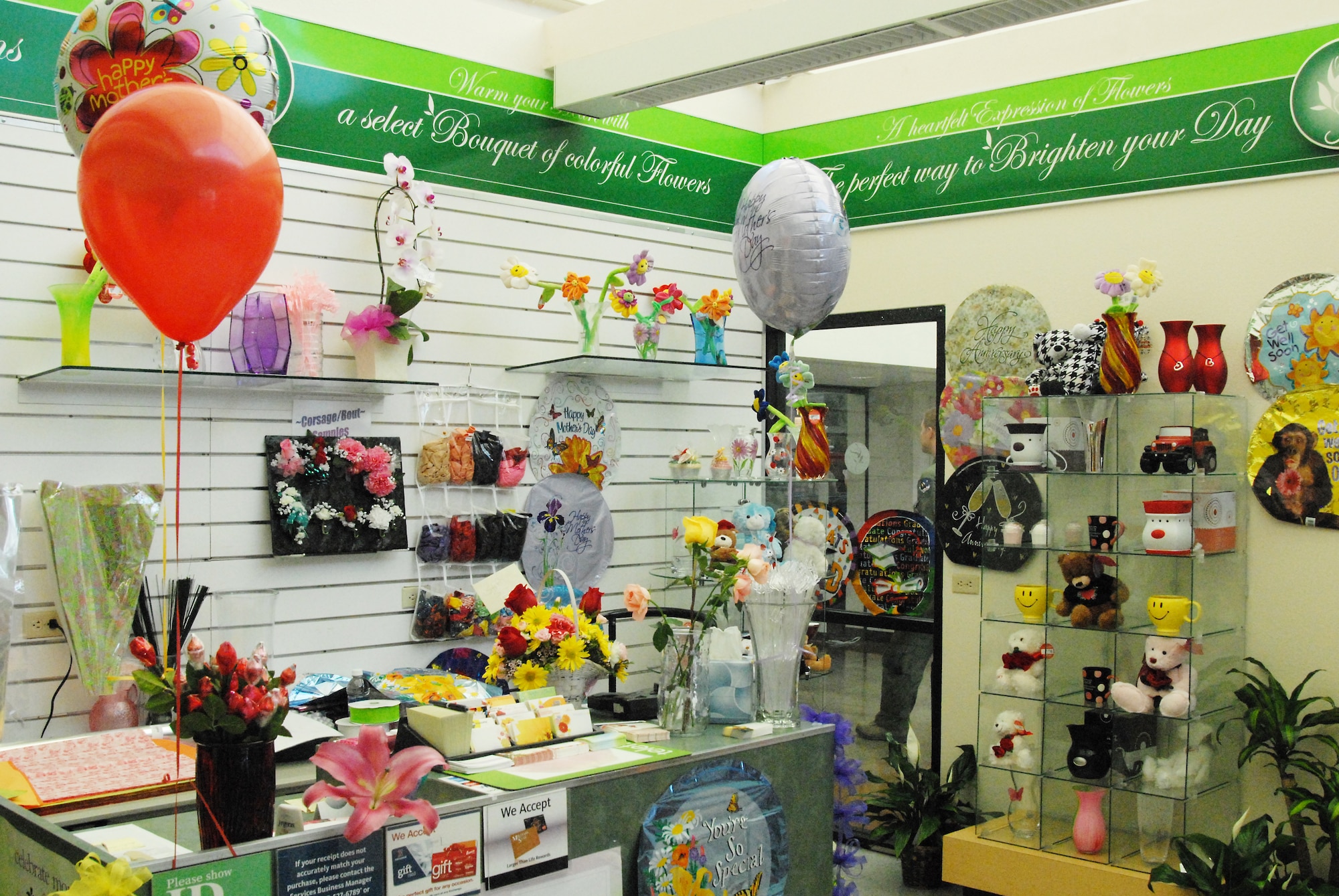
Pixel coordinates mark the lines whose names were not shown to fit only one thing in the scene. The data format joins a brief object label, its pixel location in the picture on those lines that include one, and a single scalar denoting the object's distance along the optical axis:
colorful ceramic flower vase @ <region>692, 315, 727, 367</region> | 5.16
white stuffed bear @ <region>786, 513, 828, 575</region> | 5.18
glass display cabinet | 4.00
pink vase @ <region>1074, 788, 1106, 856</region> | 4.12
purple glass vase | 3.84
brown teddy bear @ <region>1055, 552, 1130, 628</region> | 4.21
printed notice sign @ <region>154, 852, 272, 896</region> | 1.86
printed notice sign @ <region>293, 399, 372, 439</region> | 4.11
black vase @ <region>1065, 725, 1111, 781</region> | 4.11
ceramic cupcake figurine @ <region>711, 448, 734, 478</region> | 4.98
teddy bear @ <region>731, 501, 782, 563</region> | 4.75
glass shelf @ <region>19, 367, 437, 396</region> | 3.51
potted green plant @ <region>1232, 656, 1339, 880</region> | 3.85
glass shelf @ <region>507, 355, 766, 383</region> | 4.71
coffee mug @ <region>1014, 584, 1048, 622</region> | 4.40
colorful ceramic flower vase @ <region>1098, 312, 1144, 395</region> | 4.17
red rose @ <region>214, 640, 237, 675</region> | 2.02
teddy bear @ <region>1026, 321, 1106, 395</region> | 4.25
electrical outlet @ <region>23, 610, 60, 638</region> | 3.51
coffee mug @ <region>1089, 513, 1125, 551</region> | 4.18
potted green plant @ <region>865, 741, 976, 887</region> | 4.76
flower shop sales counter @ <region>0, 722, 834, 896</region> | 1.94
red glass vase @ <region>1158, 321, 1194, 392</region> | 4.14
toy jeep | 3.98
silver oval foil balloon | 3.78
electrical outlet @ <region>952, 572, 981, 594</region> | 5.07
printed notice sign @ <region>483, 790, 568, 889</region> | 2.24
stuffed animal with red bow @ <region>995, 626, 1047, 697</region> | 4.41
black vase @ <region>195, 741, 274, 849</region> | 1.97
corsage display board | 3.98
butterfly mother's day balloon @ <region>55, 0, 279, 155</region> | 2.73
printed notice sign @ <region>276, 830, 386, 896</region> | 1.99
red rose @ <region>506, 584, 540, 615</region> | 3.09
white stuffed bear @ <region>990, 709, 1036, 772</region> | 4.40
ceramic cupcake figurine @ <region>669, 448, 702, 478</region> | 5.00
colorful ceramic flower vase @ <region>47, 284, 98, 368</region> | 3.46
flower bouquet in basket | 2.96
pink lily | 1.94
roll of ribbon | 2.89
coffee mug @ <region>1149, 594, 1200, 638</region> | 3.97
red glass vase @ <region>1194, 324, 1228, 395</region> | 4.13
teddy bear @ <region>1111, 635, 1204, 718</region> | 3.95
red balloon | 2.03
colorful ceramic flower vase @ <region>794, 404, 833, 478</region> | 5.12
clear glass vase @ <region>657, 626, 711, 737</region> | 2.87
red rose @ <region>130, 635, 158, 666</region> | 2.02
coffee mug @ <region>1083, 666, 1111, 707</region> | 4.20
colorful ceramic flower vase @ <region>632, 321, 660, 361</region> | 4.98
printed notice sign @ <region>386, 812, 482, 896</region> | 2.10
